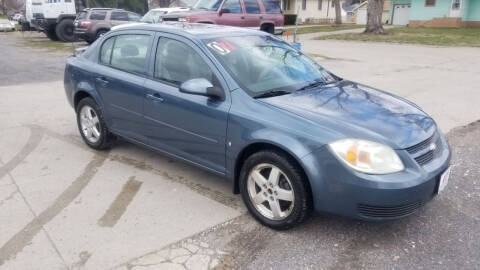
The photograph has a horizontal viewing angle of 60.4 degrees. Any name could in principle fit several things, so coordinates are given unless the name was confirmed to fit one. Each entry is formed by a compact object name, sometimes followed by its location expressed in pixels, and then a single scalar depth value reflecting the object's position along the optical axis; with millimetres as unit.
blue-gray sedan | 2875
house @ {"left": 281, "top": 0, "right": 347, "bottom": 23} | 45531
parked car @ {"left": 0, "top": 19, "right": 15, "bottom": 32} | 36031
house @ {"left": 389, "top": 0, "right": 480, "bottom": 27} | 33438
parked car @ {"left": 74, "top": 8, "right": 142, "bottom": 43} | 17953
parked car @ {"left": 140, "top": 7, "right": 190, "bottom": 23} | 16906
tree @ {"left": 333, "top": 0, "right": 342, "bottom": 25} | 38469
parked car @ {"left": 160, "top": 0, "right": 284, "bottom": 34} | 13328
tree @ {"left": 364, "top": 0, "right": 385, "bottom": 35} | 26016
